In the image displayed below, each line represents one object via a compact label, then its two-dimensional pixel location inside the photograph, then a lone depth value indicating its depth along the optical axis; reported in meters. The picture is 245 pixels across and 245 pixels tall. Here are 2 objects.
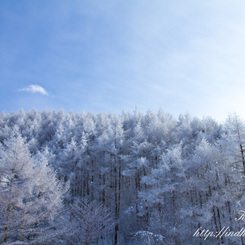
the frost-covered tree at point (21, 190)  10.77
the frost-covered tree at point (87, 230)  14.07
